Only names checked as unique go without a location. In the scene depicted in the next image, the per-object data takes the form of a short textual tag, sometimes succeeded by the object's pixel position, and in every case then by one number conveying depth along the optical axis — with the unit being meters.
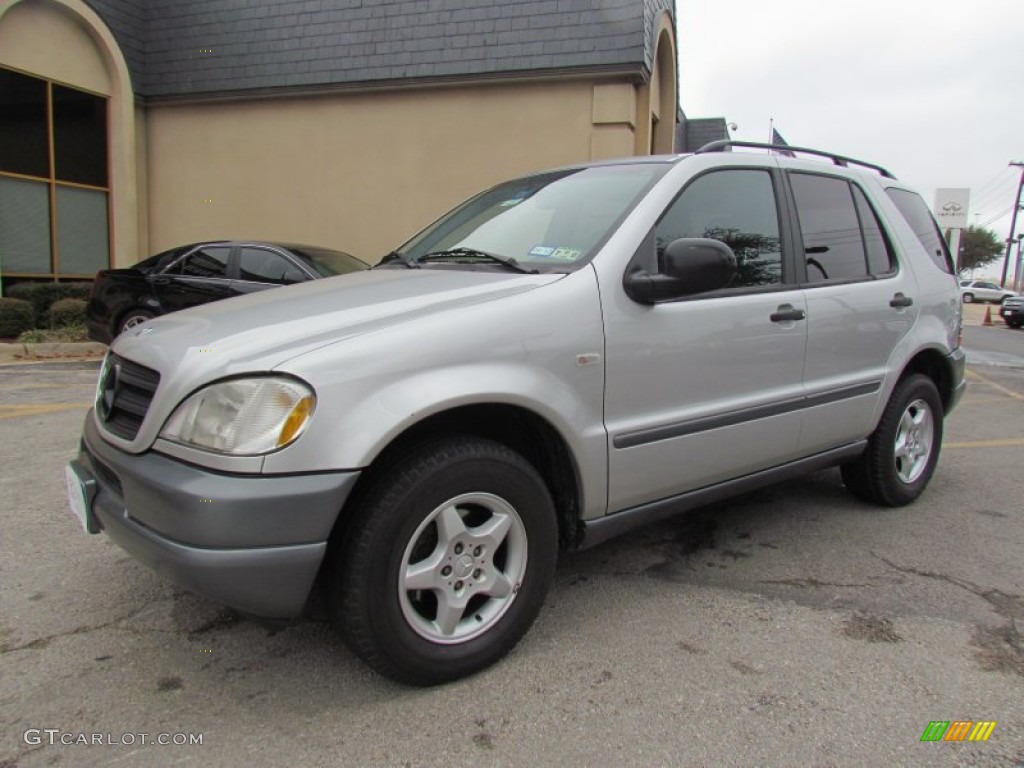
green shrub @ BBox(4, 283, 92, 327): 10.69
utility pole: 48.91
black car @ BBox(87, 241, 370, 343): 8.42
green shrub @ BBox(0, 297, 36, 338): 9.94
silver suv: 2.11
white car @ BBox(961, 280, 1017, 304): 45.36
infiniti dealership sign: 17.89
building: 10.70
